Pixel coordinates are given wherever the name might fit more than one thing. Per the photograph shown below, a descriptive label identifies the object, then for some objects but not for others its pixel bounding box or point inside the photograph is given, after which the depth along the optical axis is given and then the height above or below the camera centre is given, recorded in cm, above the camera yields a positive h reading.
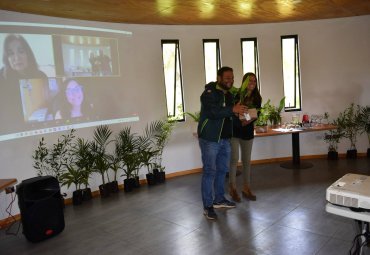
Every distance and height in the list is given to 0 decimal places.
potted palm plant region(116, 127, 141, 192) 458 -89
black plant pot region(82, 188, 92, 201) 429 -136
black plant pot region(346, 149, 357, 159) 561 -131
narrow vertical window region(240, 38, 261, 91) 573 +64
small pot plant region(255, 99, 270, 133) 500 -55
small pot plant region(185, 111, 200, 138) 507 -42
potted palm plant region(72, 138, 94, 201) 417 -85
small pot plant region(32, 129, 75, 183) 395 -74
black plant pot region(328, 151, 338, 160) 563 -132
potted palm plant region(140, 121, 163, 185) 477 -88
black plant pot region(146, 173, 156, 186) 485 -134
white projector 163 -61
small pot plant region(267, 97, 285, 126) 545 -47
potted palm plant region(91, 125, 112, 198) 432 -78
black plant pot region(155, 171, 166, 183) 492 -135
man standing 309 -39
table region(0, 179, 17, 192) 278 -75
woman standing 357 -56
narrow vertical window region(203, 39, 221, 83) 555 +64
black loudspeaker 300 -107
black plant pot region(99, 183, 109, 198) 442 -134
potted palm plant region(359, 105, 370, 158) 543 -66
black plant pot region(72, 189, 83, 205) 417 -135
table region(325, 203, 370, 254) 162 -73
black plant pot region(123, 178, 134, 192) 462 -135
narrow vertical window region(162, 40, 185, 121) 530 +29
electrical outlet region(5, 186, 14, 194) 361 -103
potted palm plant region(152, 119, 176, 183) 496 -73
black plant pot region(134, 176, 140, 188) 474 -136
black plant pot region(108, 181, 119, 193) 454 -134
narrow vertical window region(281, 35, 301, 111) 580 +28
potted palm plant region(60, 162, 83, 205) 404 -107
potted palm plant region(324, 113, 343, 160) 557 -102
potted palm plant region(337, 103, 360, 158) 548 -73
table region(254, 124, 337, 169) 488 -89
